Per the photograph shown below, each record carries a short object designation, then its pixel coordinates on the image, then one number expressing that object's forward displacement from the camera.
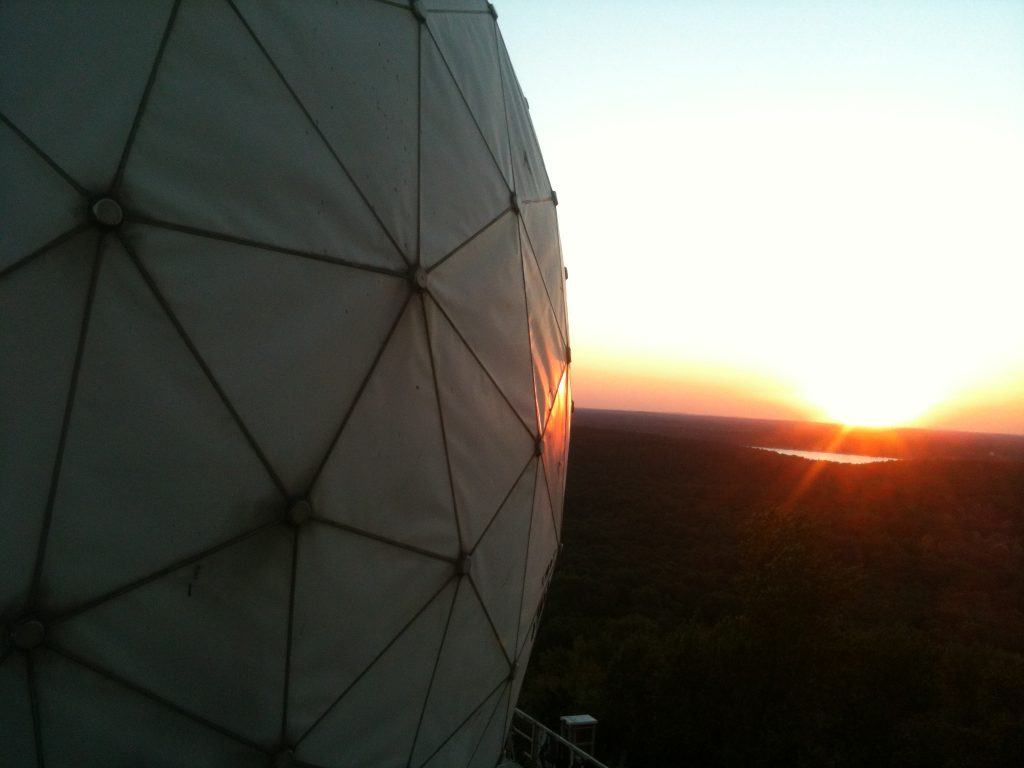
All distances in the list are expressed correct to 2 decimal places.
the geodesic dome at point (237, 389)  3.43
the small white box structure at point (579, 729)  14.40
